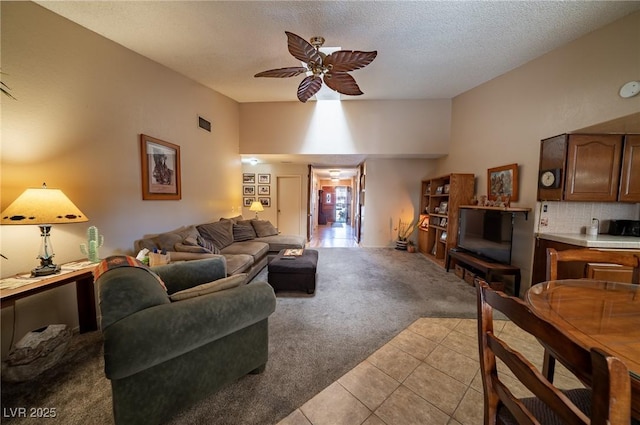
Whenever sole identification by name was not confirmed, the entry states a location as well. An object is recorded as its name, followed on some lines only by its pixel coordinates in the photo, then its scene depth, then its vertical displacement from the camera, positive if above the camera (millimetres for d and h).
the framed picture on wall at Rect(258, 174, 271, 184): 6327 +565
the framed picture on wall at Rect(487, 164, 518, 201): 3037 +293
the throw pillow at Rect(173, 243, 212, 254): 2686 -650
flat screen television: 2920 -471
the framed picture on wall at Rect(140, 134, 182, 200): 2752 +365
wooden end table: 1451 -699
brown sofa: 2676 -698
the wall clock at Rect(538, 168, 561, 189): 2414 +271
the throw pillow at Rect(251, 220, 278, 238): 4523 -649
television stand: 2809 -893
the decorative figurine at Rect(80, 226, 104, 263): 2070 -497
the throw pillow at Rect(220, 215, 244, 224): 4416 -457
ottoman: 2795 -998
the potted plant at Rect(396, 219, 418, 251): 5332 -696
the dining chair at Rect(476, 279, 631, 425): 414 -434
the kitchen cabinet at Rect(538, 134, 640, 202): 2258 +379
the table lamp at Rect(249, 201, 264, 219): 5172 -229
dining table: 703 -487
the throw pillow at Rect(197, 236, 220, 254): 2963 -695
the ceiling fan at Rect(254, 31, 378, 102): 2021 +1376
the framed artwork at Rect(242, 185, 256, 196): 6379 +210
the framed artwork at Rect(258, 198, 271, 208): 6368 -103
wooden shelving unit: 3859 -208
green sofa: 1060 -786
